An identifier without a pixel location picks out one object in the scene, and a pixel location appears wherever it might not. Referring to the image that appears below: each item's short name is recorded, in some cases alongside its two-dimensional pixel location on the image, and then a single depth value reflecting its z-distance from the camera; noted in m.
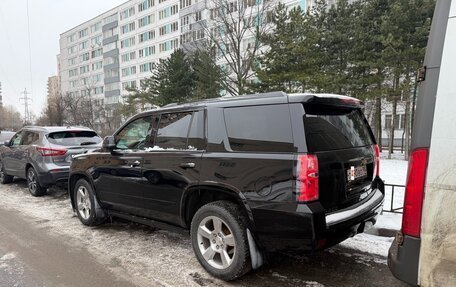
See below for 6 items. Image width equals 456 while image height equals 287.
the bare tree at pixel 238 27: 24.34
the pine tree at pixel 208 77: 25.11
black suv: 3.14
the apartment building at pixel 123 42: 49.28
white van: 2.16
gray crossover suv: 8.09
